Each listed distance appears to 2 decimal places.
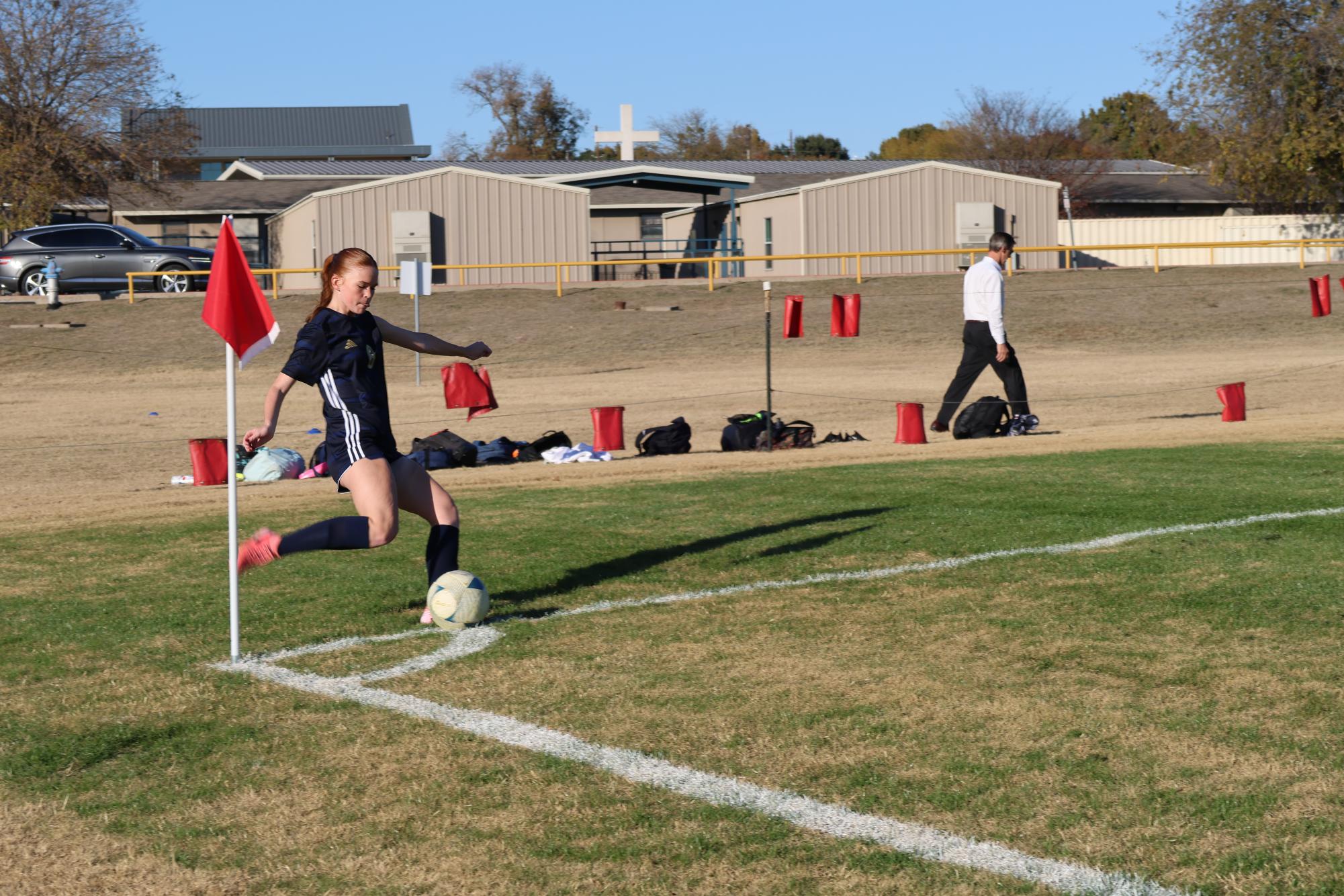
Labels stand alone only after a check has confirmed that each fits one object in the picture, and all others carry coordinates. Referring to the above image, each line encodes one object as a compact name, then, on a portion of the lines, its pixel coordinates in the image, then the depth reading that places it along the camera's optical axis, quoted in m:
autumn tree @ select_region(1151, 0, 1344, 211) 45.72
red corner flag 6.25
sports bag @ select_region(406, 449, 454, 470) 15.23
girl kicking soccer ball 6.65
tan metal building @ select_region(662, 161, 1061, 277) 44.38
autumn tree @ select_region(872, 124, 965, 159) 97.38
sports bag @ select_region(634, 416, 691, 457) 16.16
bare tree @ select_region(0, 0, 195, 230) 46.94
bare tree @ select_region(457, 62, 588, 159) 91.12
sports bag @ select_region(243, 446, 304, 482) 14.98
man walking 15.36
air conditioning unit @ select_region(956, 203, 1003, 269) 45.38
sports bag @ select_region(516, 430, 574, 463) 16.06
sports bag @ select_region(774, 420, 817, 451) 16.42
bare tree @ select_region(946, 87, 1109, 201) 73.62
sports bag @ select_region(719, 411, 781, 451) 16.28
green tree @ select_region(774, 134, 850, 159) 108.81
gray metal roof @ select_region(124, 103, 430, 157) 87.69
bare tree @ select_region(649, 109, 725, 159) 102.12
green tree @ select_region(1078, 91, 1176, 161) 85.62
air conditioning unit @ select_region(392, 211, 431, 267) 42.31
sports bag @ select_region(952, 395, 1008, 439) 16.31
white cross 65.75
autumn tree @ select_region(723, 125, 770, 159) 107.19
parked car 36.50
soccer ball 6.73
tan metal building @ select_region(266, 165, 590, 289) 42.62
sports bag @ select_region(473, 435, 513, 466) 15.88
